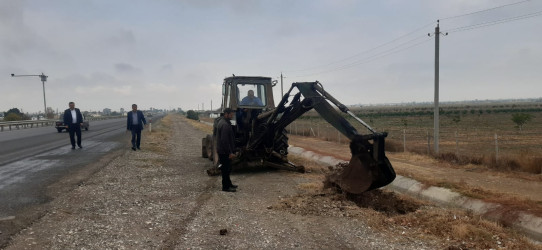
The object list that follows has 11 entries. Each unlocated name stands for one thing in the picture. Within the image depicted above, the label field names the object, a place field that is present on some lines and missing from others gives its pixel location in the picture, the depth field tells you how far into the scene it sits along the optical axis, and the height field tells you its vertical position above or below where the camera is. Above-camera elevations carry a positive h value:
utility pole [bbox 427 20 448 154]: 17.12 +1.73
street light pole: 54.41 +4.87
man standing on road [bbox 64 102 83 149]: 15.88 -0.24
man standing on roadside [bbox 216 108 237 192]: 8.83 -0.85
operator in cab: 11.52 +0.25
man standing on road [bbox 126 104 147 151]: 16.22 -0.40
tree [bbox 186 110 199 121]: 95.78 -1.25
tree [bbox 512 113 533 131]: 31.56 -1.38
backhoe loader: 7.31 -0.56
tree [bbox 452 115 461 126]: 48.05 -2.19
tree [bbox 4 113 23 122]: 57.53 -0.34
